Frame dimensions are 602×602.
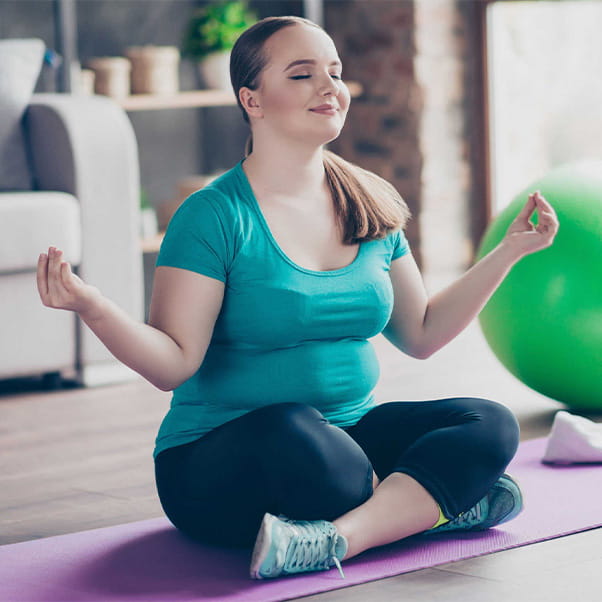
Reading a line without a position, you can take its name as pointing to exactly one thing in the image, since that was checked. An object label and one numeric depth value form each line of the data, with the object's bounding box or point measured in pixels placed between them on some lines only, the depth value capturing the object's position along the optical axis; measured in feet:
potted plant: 22.82
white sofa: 15.90
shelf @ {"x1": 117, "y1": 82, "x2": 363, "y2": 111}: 21.86
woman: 8.46
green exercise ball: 12.71
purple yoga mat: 8.15
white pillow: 17.15
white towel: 11.43
